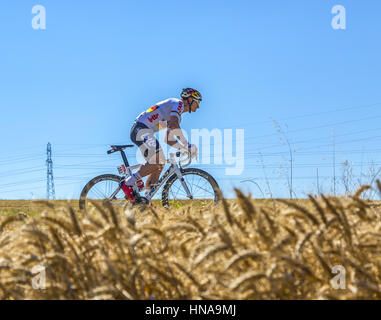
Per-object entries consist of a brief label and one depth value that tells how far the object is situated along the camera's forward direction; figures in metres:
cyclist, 19.84
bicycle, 20.58
